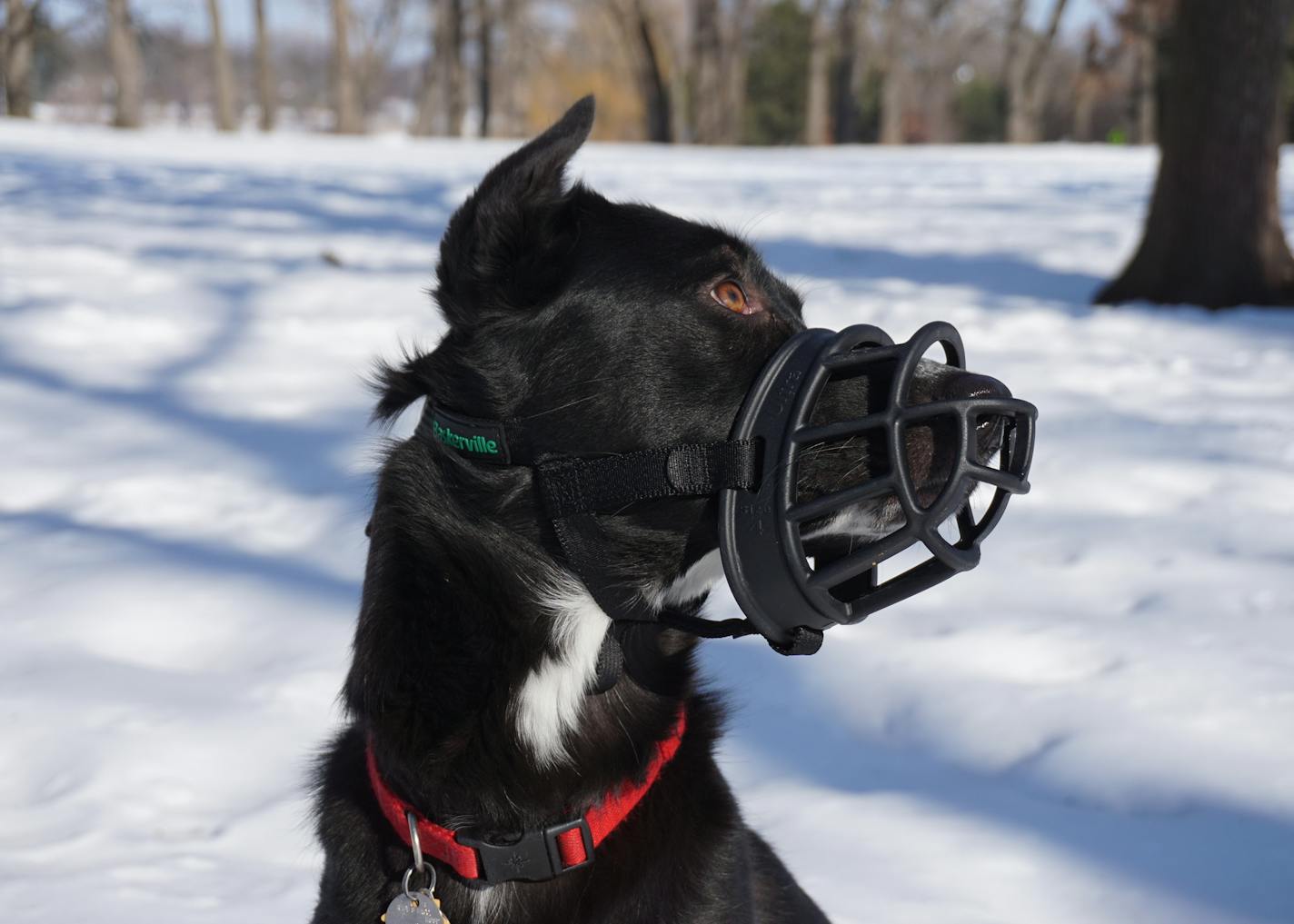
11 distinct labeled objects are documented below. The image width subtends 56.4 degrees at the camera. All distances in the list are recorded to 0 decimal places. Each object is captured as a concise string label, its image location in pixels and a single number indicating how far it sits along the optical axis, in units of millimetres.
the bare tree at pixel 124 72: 28078
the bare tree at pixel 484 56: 39250
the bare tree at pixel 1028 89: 40469
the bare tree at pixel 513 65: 39469
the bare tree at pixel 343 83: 31797
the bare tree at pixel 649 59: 31922
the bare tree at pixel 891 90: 36875
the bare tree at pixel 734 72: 38688
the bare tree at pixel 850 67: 37438
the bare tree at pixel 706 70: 35281
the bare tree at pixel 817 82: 35125
